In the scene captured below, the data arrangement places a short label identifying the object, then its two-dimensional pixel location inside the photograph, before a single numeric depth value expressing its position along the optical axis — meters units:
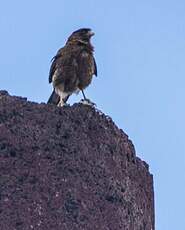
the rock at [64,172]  13.06
